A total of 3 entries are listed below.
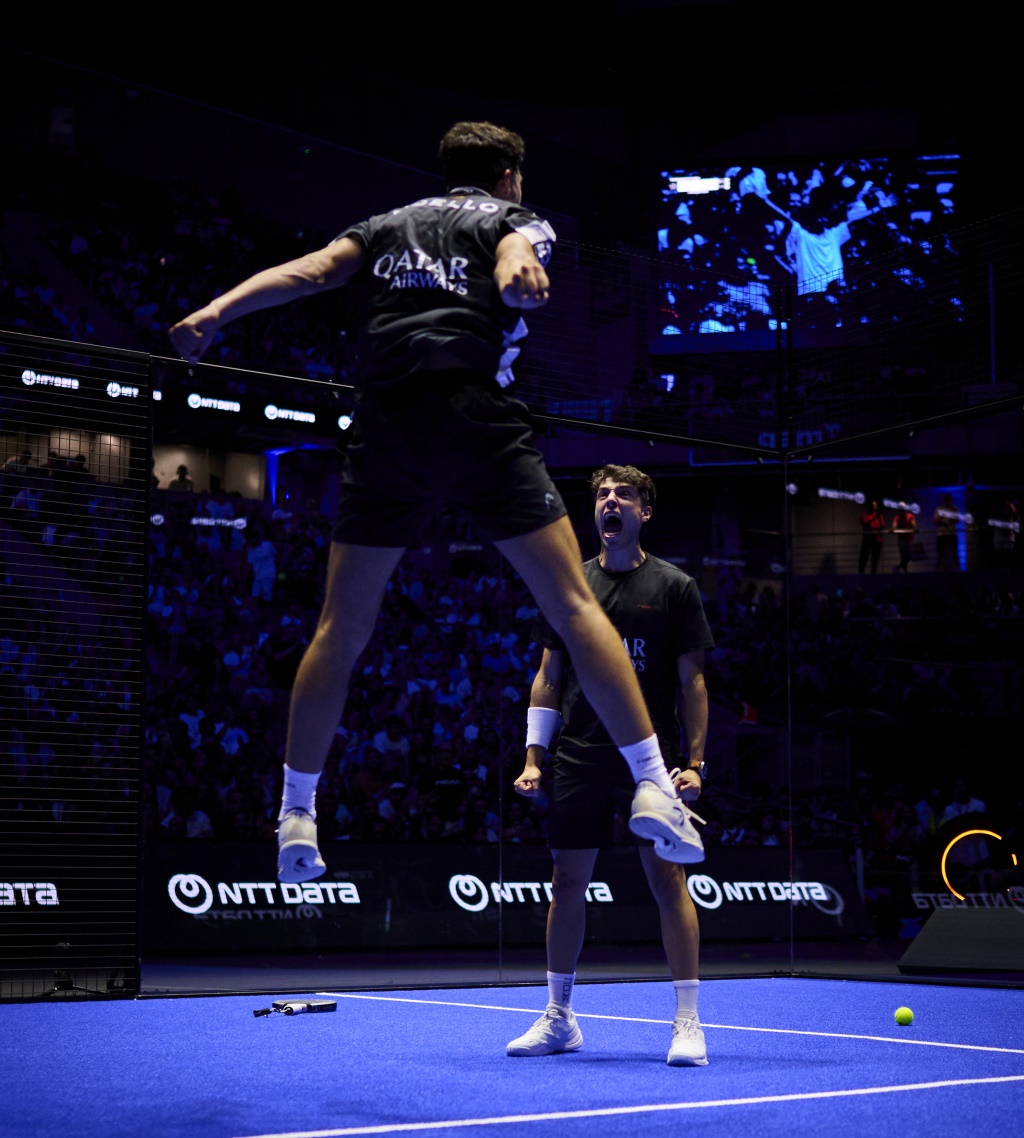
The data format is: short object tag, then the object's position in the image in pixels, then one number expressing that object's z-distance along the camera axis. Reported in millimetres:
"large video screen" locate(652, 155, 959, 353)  19891
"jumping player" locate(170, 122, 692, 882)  3107
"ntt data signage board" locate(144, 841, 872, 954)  8258
